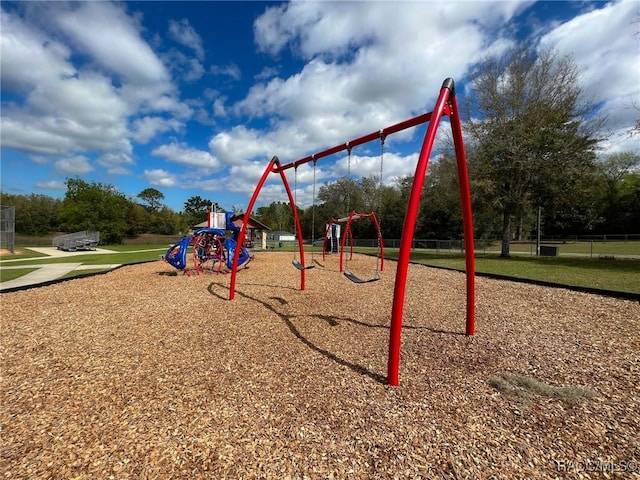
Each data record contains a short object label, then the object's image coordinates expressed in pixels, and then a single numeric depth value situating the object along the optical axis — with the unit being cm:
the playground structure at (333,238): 2117
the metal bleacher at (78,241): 2652
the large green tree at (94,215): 4272
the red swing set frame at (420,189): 323
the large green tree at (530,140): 1636
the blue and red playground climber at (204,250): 989
